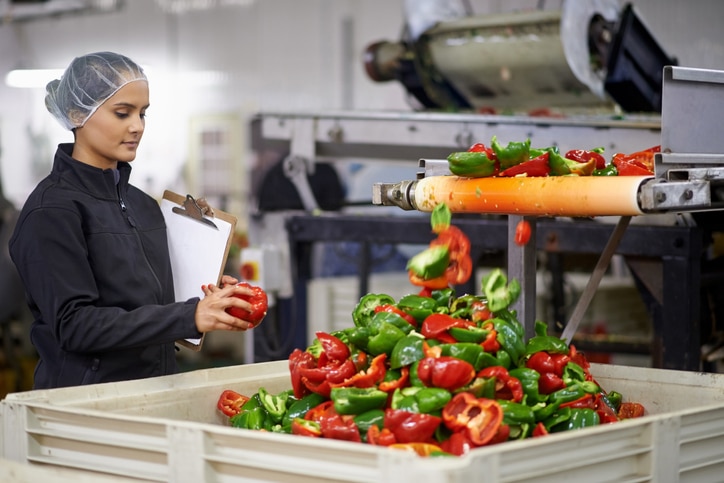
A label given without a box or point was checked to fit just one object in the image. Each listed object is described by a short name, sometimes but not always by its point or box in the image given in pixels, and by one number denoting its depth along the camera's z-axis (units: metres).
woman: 2.28
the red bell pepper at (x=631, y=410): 2.34
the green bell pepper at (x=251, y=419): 2.16
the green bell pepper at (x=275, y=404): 2.17
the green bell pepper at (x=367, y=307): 2.22
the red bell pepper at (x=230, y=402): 2.35
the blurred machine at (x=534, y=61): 4.65
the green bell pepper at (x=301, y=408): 2.11
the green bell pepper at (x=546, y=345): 2.18
